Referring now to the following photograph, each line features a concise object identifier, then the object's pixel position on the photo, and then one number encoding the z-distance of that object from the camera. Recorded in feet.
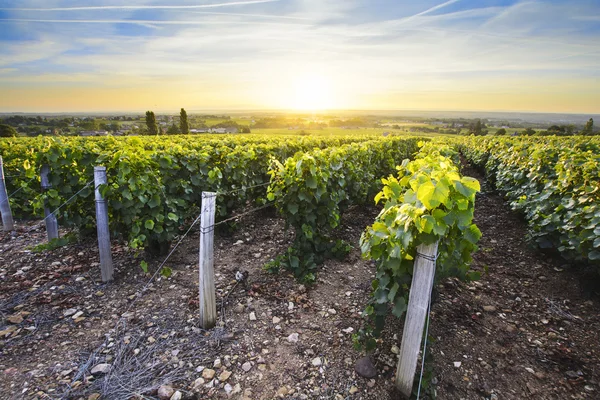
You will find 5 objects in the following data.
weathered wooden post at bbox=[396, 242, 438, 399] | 8.07
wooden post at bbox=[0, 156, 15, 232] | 21.75
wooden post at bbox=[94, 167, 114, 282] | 14.11
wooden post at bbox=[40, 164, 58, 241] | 16.81
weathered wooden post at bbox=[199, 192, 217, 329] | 10.80
